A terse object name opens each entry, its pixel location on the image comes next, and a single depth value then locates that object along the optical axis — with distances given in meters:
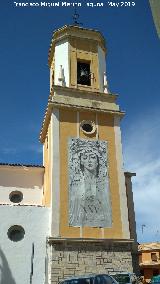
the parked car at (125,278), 13.18
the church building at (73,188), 16.98
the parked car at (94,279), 11.28
